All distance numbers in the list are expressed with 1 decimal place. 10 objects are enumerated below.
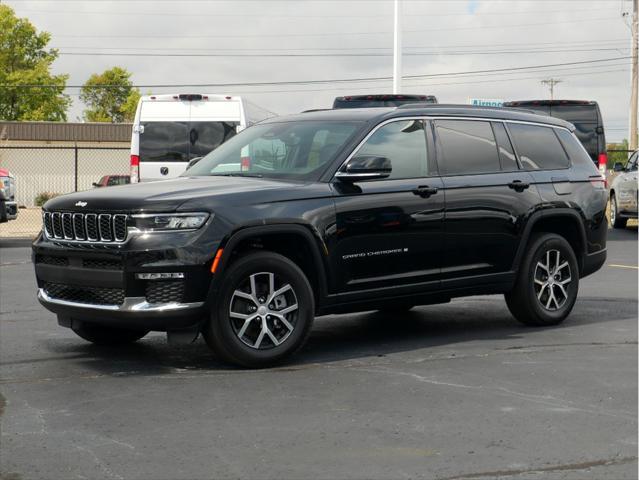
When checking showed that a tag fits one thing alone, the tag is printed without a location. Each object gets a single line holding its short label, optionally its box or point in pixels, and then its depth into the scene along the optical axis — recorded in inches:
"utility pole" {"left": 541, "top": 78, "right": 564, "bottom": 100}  4554.6
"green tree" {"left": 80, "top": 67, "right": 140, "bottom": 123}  3678.6
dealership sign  1390.3
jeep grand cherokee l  274.8
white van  754.2
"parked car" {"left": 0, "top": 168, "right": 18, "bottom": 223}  717.0
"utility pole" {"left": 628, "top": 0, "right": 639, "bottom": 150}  1705.2
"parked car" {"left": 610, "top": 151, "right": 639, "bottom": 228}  887.1
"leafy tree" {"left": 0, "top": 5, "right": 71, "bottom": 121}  2417.6
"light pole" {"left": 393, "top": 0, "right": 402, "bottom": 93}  1234.6
